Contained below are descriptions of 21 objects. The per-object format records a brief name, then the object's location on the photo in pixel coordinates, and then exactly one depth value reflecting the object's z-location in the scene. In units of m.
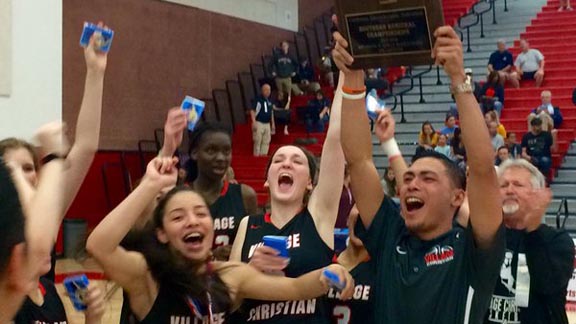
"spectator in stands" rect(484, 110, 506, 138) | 14.91
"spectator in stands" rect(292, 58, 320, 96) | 19.81
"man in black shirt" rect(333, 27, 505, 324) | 3.07
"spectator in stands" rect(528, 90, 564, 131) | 15.40
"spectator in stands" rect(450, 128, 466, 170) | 14.16
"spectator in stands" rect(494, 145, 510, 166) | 13.57
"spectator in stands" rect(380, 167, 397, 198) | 12.35
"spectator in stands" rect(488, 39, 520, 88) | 17.77
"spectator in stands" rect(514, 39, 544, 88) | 17.77
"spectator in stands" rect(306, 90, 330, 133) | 18.31
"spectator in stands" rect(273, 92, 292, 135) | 18.45
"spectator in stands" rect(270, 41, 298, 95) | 19.55
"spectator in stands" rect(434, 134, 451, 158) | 14.71
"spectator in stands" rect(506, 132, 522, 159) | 14.38
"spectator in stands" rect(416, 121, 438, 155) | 15.36
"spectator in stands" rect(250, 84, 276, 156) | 17.81
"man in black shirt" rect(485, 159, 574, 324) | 3.60
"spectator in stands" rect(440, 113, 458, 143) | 15.52
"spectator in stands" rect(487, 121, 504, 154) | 14.53
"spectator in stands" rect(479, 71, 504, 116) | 16.77
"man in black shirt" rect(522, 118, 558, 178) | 14.05
